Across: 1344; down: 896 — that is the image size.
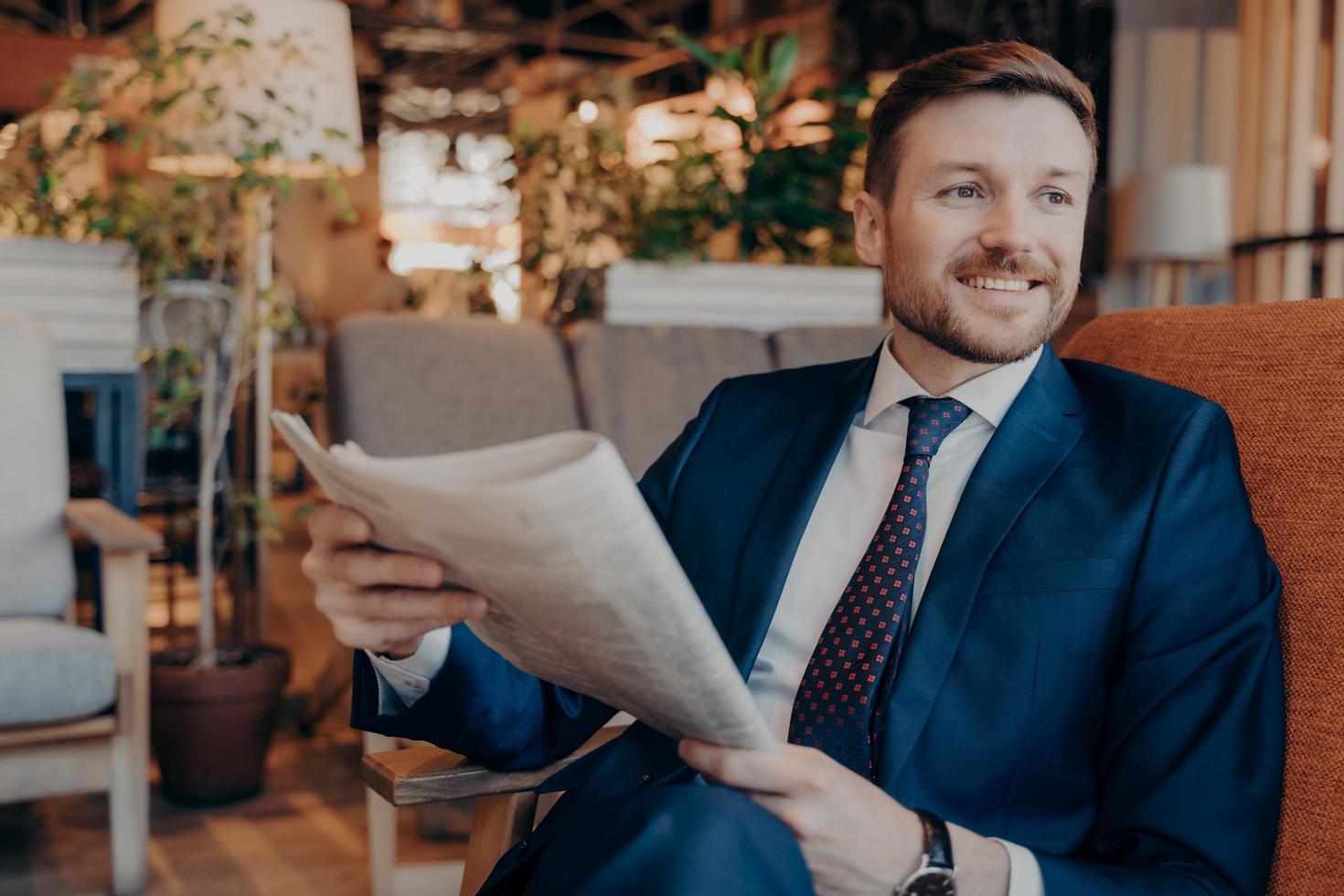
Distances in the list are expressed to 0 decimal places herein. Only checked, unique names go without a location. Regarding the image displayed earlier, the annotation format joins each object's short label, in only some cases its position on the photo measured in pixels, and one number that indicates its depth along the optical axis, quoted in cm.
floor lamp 292
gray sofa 246
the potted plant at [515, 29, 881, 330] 309
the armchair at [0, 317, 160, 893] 231
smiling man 97
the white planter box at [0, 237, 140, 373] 304
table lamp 489
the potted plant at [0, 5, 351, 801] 288
